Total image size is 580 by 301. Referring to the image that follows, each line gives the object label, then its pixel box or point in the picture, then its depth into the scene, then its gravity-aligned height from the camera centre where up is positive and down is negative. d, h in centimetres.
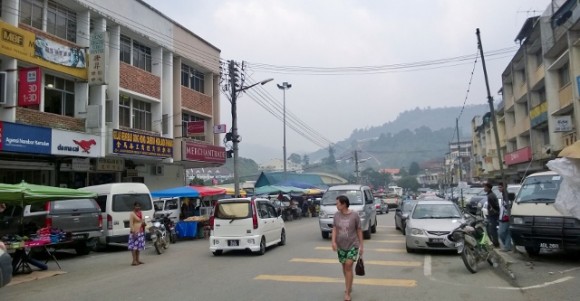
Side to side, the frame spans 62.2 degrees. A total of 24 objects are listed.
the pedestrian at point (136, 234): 1304 -106
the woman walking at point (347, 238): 779 -79
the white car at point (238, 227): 1392 -101
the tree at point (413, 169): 13900 +546
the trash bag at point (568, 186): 582 -3
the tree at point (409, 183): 12225 +123
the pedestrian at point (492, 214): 1344 -80
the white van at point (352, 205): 1797 -60
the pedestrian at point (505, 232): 1269 -124
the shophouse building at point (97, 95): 1820 +485
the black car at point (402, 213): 1993 -108
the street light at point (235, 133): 2755 +340
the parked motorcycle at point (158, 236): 1566 -138
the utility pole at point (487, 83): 1722 +369
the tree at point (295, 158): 13800 +959
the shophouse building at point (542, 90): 2664 +657
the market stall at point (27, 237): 1106 -88
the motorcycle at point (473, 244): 1024 -125
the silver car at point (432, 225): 1294 -104
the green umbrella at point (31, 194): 1107 +9
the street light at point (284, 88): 4569 +1010
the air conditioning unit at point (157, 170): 2972 +153
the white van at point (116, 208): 1659 -44
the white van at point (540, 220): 1024 -79
